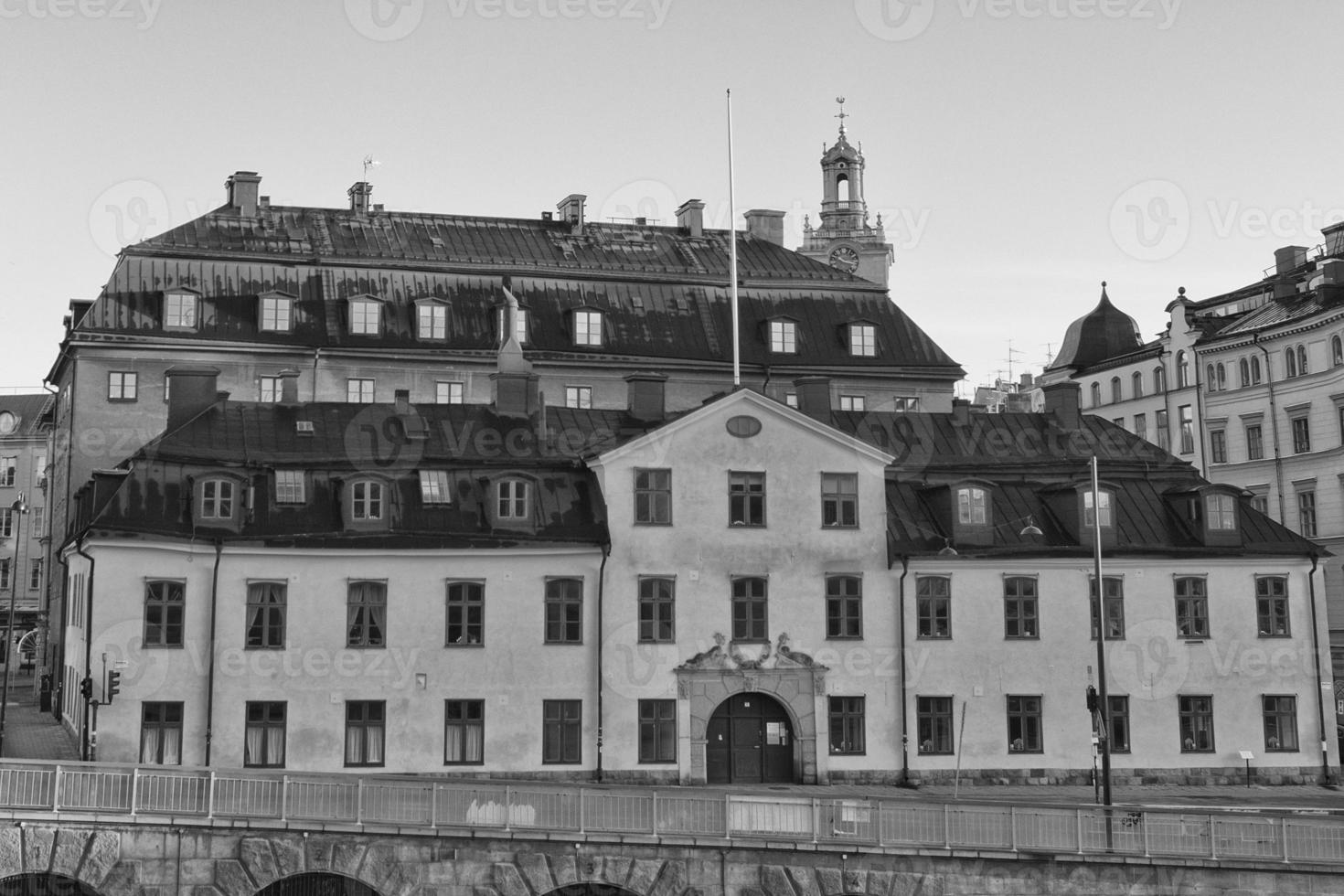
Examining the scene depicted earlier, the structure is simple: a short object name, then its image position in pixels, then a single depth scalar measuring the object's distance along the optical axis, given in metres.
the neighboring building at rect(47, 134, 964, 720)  60.94
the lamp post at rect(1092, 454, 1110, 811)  39.38
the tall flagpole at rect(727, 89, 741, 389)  49.95
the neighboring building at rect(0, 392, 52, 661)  112.00
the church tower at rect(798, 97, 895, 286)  125.75
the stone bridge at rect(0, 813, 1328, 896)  31.73
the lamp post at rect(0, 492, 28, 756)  51.01
